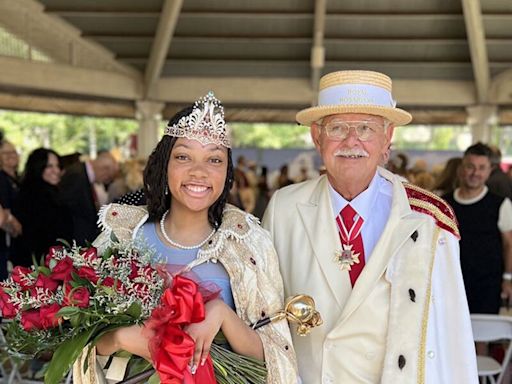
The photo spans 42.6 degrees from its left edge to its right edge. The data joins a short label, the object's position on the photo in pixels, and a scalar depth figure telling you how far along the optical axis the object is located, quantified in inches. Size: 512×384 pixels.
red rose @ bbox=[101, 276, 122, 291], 56.1
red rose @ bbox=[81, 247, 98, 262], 58.4
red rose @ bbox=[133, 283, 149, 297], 56.4
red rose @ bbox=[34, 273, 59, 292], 57.4
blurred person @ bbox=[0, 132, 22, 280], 169.3
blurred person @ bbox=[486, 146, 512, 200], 203.8
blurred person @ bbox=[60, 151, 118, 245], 178.8
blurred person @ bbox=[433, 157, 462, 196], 185.2
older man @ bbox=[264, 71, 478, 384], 71.7
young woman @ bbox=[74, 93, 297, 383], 65.5
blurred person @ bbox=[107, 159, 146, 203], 262.8
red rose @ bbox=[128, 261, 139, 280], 57.2
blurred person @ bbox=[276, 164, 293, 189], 351.9
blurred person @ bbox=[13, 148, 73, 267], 171.5
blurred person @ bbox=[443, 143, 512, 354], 152.9
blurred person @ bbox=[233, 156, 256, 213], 330.9
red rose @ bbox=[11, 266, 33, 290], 58.9
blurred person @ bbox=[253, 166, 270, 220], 327.9
